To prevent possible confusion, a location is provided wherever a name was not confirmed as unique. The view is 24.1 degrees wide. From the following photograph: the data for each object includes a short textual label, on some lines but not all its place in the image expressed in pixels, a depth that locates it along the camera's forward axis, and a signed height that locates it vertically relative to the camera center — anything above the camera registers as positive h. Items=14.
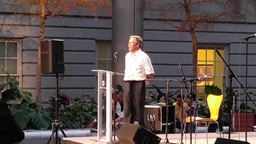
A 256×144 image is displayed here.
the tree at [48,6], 15.91 +1.62
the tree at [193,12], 17.94 +1.78
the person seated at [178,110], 14.27 -1.05
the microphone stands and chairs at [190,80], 9.95 -0.25
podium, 10.67 -0.60
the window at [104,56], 20.33 +0.35
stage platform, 11.35 -1.48
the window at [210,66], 21.48 +0.01
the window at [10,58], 18.88 +0.26
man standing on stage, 10.53 -0.21
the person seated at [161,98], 15.54 -0.85
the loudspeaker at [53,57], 11.78 +0.18
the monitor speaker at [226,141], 7.95 -1.02
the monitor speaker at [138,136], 9.19 -1.08
